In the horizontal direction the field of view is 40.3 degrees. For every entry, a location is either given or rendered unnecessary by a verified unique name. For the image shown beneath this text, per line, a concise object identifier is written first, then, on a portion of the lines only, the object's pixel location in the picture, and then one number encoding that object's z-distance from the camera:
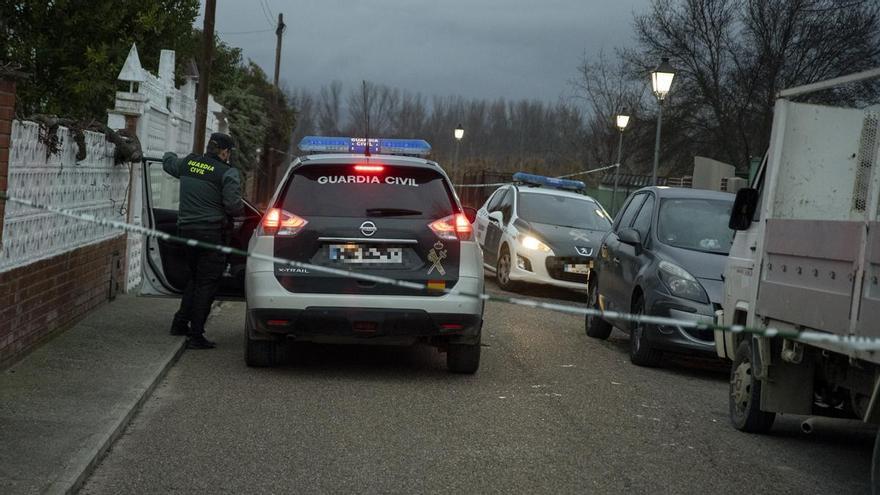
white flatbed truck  6.34
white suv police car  8.95
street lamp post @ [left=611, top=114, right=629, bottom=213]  29.02
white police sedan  17.53
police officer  10.23
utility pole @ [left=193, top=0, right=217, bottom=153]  24.52
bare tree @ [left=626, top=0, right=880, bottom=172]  36.28
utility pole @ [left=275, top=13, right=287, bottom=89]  50.34
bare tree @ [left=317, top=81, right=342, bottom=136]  87.75
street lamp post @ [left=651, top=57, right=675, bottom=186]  20.45
